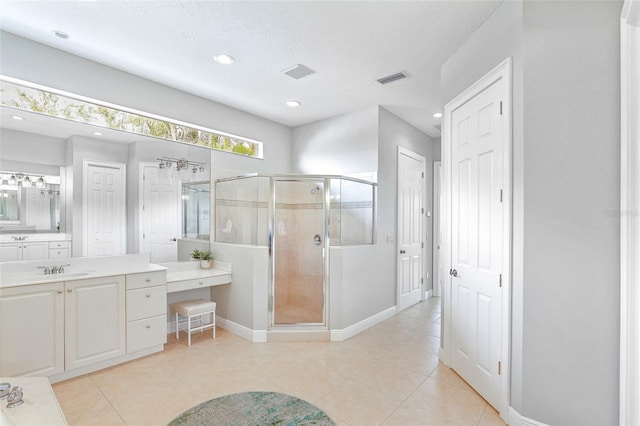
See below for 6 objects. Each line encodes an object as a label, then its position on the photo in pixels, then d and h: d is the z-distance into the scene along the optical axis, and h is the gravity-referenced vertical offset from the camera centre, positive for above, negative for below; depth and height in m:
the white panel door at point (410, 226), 4.53 -0.23
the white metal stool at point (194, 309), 3.30 -1.07
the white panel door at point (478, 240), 2.22 -0.23
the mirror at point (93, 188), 2.52 +0.23
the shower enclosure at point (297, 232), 3.55 -0.24
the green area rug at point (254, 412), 2.04 -1.40
